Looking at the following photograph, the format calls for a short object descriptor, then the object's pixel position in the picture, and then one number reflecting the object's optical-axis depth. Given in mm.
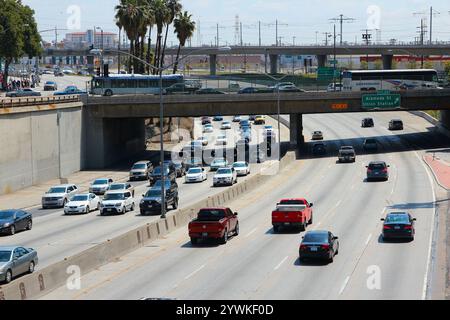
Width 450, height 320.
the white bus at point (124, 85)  98125
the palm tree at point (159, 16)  122638
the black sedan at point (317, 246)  36594
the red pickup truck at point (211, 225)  42312
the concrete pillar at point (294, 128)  99438
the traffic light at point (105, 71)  96712
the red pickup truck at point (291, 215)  46500
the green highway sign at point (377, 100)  96250
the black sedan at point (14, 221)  47981
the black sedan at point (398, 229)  42531
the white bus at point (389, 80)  107438
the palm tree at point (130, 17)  113125
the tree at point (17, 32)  118125
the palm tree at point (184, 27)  124938
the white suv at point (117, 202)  56469
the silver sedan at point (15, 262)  32344
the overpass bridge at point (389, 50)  174500
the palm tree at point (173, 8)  124938
